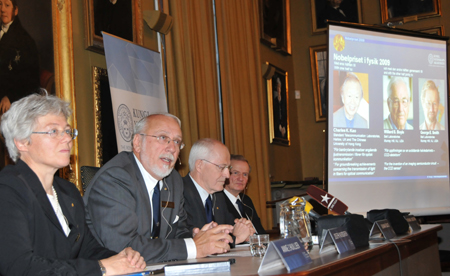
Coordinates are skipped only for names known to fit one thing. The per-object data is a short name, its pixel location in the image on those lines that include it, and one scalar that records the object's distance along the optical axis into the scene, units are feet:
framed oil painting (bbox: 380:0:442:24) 25.38
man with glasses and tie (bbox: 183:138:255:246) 12.33
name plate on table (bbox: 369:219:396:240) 9.49
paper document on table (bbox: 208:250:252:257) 7.89
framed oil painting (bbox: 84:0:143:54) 13.88
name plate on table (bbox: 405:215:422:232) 11.37
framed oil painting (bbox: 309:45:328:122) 26.55
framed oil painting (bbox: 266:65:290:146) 23.79
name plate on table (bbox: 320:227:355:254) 7.47
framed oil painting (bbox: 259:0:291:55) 23.82
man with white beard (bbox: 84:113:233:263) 8.05
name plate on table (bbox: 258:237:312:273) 5.62
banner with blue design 13.35
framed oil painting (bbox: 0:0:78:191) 11.43
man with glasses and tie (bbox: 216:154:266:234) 15.65
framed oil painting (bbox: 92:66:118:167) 13.93
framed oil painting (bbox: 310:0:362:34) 26.40
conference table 5.90
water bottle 7.89
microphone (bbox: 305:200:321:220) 8.71
